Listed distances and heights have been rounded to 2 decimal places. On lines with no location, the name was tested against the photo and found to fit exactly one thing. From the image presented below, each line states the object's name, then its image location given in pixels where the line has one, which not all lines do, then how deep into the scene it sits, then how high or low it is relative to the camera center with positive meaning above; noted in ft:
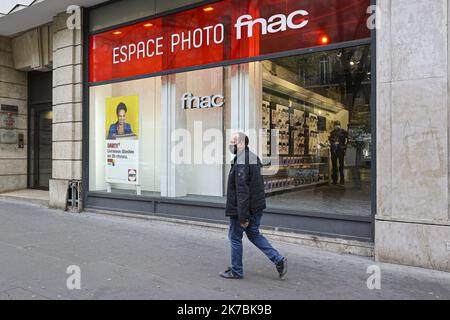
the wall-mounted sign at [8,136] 43.24 +2.30
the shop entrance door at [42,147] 44.87 +1.25
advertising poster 32.09 +1.49
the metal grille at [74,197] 33.88 -3.14
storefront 23.32 +3.59
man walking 15.97 -1.76
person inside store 27.81 +0.64
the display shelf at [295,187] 27.73 -2.08
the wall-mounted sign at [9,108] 43.59 +5.33
